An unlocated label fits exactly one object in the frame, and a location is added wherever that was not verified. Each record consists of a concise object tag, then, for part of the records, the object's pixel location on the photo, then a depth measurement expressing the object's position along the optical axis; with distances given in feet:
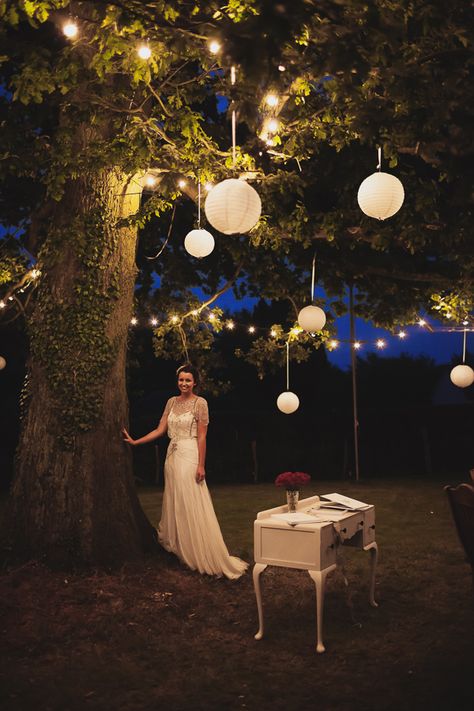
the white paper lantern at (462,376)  32.35
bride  20.65
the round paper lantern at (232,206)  14.57
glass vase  16.81
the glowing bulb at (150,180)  21.97
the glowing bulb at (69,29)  15.83
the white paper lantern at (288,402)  31.37
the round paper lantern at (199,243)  21.54
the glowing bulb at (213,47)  14.79
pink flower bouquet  16.67
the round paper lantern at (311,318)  25.63
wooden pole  34.71
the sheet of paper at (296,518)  15.47
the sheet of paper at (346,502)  17.24
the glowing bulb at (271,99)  17.30
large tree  14.69
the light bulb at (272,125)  18.99
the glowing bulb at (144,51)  15.46
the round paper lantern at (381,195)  16.03
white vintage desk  14.98
